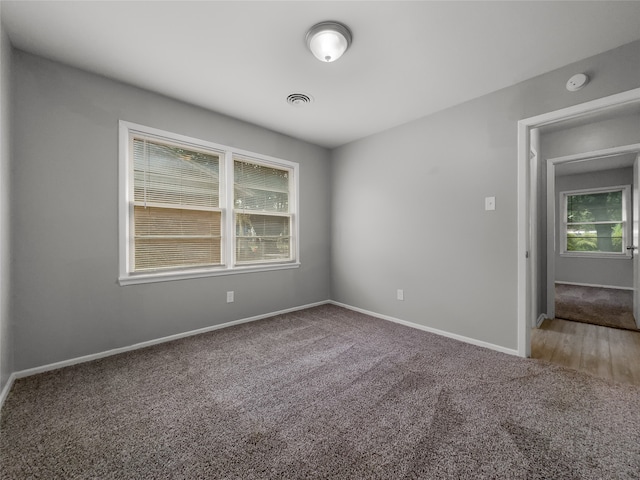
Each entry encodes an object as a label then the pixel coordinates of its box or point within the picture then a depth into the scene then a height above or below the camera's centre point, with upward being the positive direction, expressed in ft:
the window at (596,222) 17.57 +1.15
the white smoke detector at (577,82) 6.90 +4.10
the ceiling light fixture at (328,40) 5.94 +4.61
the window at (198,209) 8.57 +1.20
